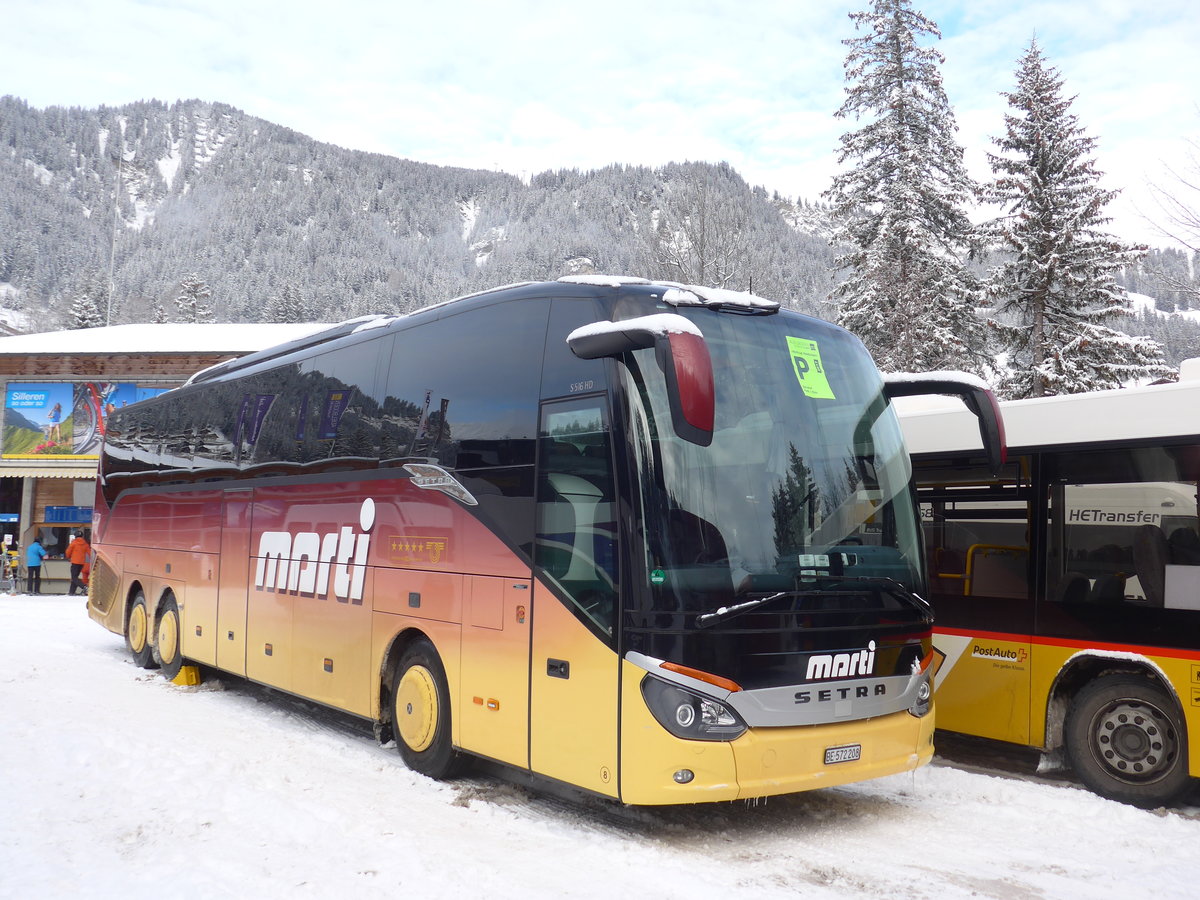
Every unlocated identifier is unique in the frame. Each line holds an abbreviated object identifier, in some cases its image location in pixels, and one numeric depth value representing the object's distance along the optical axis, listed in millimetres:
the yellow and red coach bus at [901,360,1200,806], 7215
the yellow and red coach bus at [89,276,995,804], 5656
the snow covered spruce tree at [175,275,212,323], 85688
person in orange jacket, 27266
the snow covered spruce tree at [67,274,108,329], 77312
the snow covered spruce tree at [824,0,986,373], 28109
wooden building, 31234
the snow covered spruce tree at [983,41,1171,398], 27359
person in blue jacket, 28719
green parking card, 6469
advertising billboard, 31719
